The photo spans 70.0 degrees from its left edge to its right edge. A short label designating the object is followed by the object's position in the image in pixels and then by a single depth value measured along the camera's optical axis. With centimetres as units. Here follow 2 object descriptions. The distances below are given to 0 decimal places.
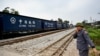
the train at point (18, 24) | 774
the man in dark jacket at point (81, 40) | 216
